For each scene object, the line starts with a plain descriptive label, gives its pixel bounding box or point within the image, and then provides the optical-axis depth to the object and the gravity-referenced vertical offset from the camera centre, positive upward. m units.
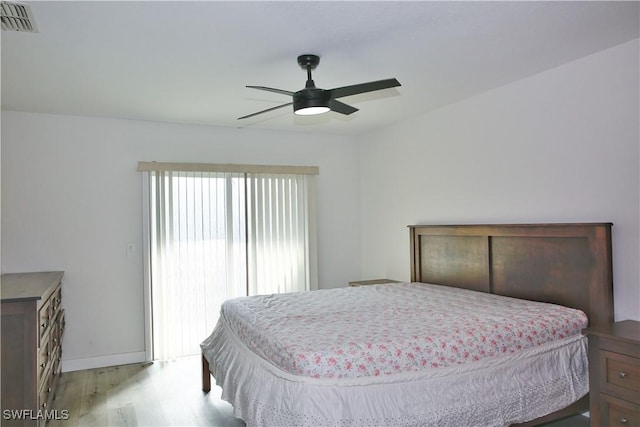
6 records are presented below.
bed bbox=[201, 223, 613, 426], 2.05 -0.65
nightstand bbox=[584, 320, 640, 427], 2.25 -0.83
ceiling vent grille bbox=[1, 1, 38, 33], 2.07 +1.02
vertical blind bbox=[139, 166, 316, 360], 4.43 -0.22
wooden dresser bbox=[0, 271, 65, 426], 2.55 -0.76
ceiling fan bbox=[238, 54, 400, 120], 2.54 +0.75
